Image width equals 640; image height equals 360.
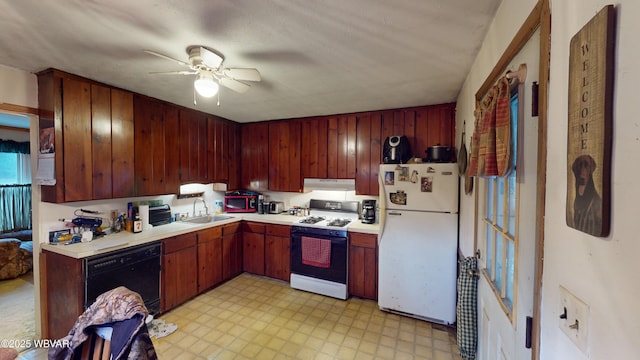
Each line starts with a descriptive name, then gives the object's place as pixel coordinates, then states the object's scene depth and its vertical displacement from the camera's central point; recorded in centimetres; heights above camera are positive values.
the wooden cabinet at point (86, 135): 214 +36
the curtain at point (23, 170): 509 +7
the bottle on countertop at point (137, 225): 272 -54
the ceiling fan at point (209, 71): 167 +73
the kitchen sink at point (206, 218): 356 -63
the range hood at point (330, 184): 350 -13
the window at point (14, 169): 490 +9
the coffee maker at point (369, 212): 324 -47
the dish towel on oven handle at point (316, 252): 312 -95
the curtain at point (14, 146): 458 +50
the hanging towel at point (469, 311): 173 -92
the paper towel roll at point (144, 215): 283 -46
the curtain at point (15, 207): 473 -64
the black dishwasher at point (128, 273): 212 -90
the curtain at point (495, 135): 104 +18
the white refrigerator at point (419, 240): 253 -67
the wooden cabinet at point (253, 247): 365 -104
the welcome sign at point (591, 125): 52 +11
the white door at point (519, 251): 93 -33
